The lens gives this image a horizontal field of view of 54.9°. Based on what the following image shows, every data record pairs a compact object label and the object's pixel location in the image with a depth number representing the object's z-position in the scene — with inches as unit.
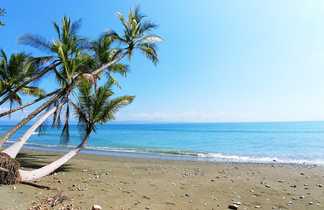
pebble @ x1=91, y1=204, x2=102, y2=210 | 273.7
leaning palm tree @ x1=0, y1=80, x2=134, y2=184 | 537.6
